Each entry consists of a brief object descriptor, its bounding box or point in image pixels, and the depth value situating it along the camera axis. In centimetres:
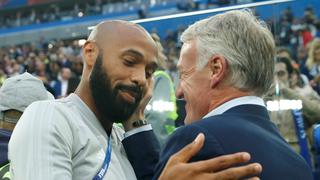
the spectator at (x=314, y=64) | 395
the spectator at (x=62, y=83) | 828
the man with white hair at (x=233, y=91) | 136
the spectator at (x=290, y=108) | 363
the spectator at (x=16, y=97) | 244
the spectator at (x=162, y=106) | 389
